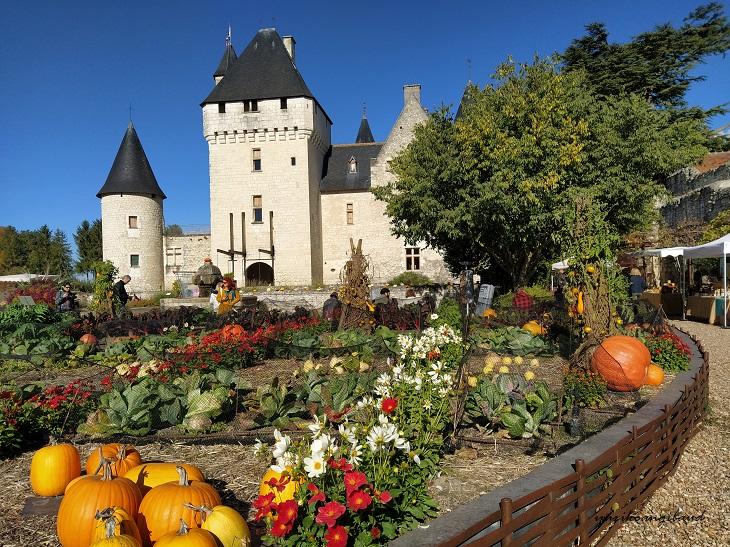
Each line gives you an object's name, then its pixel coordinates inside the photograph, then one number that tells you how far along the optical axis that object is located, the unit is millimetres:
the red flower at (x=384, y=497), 2462
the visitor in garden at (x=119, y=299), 14808
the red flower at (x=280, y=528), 2223
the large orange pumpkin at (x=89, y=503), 2859
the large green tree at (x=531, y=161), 18109
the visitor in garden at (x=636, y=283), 14686
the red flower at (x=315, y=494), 2332
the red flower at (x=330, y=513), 2249
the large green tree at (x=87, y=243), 53281
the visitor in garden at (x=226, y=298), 13282
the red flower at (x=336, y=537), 2238
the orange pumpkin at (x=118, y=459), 3455
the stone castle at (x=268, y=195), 34062
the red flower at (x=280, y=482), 2367
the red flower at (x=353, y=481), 2359
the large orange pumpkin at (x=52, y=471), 3701
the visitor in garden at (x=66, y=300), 15523
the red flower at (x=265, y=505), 2312
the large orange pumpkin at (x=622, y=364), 6199
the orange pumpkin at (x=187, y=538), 2434
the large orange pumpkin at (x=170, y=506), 2848
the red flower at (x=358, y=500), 2334
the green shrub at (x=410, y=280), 34312
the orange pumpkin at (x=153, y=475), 3334
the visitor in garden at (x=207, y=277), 17750
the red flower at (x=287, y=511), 2262
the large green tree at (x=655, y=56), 30719
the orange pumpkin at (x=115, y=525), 2408
